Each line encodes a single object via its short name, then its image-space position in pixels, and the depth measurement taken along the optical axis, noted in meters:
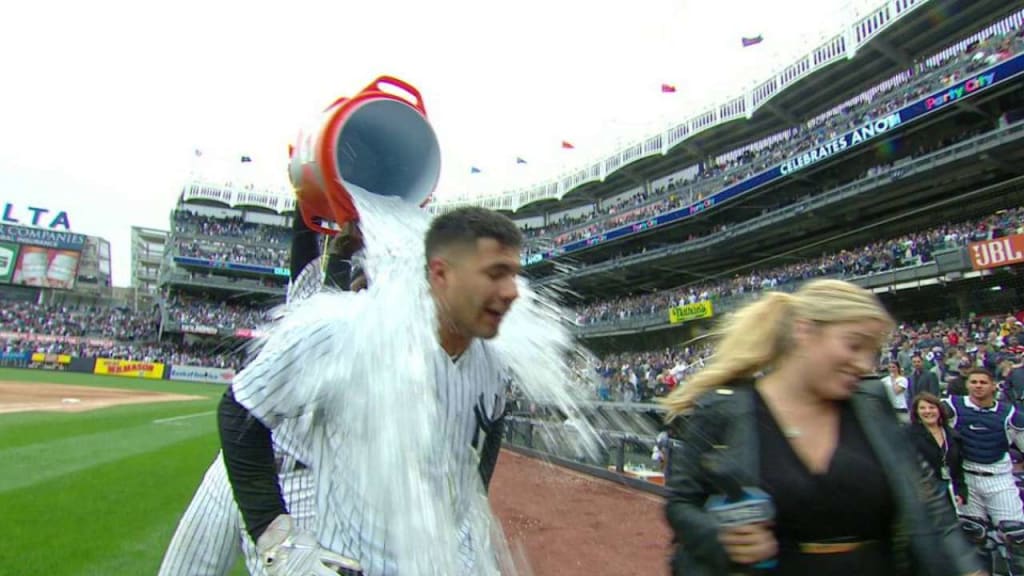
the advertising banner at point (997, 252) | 16.14
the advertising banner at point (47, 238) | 51.94
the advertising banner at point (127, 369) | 36.06
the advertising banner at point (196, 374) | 37.25
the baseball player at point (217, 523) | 2.05
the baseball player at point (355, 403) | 1.50
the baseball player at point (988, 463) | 5.18
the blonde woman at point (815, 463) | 1.68
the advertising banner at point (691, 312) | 27.42
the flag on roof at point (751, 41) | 30.70
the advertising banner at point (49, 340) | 39.59
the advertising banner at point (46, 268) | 51.12
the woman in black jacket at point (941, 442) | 5.04
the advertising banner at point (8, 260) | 50.53
